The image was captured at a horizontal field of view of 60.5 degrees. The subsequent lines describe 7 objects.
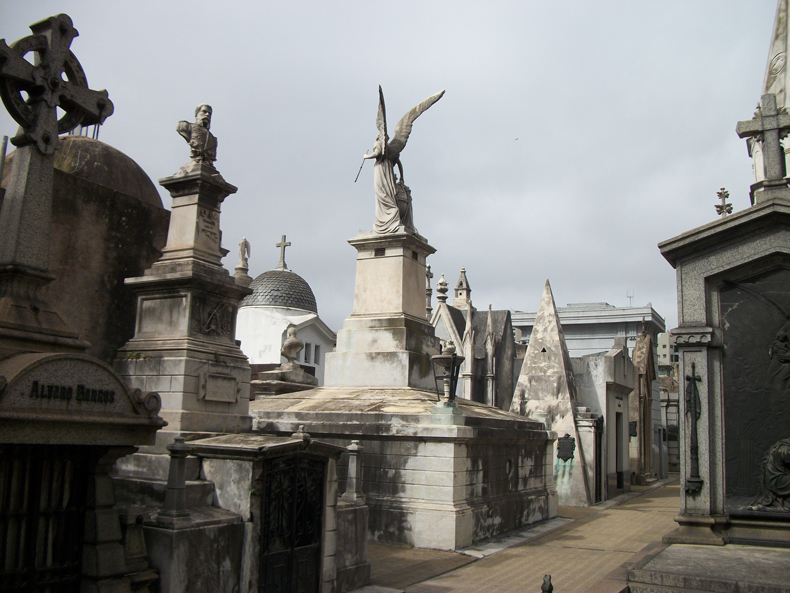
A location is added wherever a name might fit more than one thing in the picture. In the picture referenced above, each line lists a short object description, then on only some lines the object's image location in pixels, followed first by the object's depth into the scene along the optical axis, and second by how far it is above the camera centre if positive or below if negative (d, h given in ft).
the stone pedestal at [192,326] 27.66 +2.89
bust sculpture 31.04 +11.74
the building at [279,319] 109.91 +12.61
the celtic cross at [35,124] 17.53 +7.09
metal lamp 37.14 +2.11
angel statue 48.24 +15.88
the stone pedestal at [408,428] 36.42 -1.58
